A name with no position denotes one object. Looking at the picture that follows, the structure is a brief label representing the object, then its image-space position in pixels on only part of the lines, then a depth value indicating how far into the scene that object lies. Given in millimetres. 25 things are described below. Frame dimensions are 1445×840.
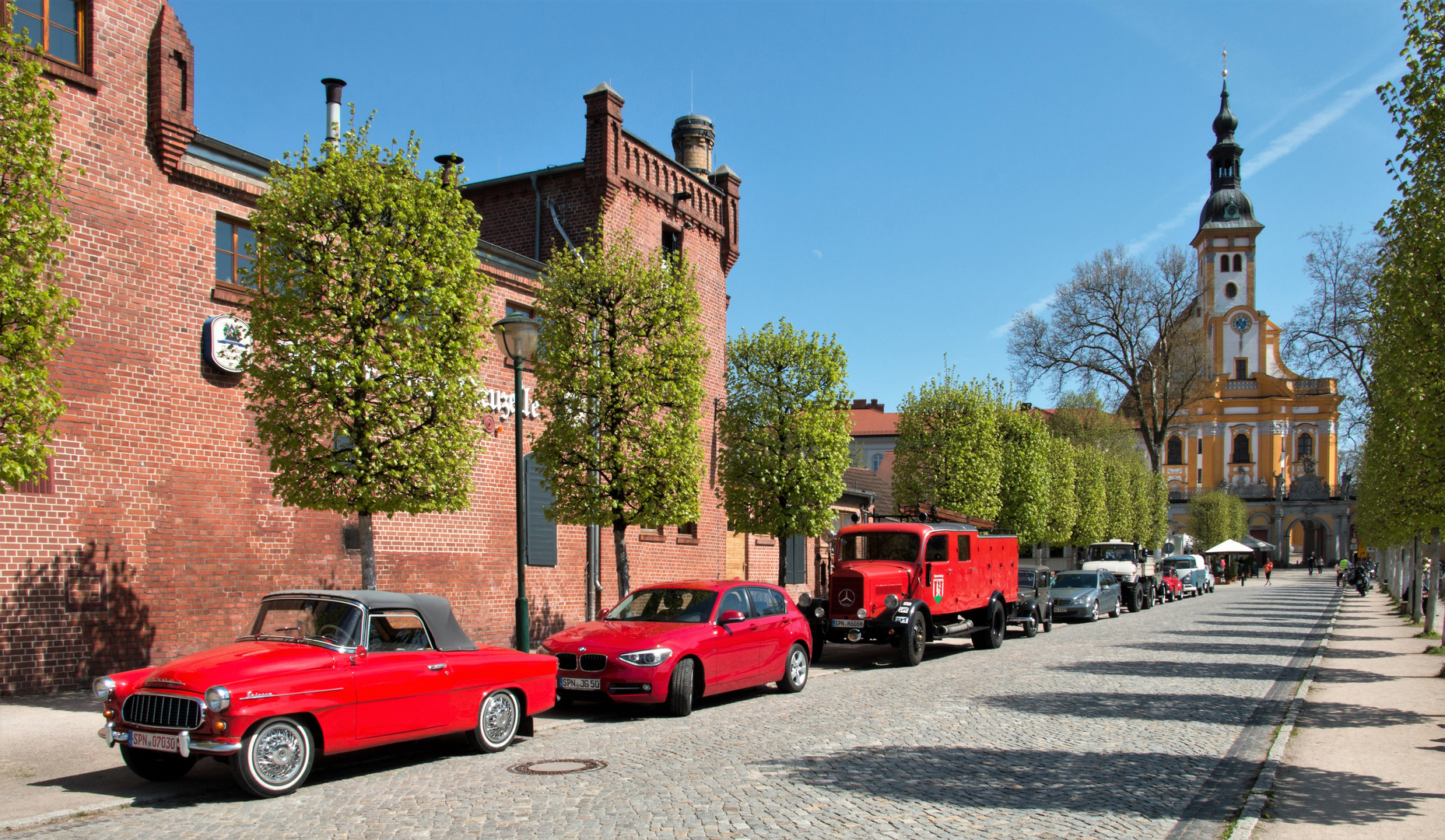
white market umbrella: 60906
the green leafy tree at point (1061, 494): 39188
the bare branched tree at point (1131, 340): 50094
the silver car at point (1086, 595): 29531
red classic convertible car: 7359
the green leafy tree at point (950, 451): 28141
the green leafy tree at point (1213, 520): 77812
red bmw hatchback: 11414
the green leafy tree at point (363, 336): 11773
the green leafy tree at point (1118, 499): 50188
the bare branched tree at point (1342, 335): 30000
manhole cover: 8547
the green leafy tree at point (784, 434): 20266
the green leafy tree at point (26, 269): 8594
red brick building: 11961
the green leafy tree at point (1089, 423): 62219
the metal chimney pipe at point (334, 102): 18047
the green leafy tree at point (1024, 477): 32406
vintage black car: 23891
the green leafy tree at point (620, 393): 16281
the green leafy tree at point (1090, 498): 44062
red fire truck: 17234
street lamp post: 12500
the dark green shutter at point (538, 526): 19766
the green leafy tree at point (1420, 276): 12617
